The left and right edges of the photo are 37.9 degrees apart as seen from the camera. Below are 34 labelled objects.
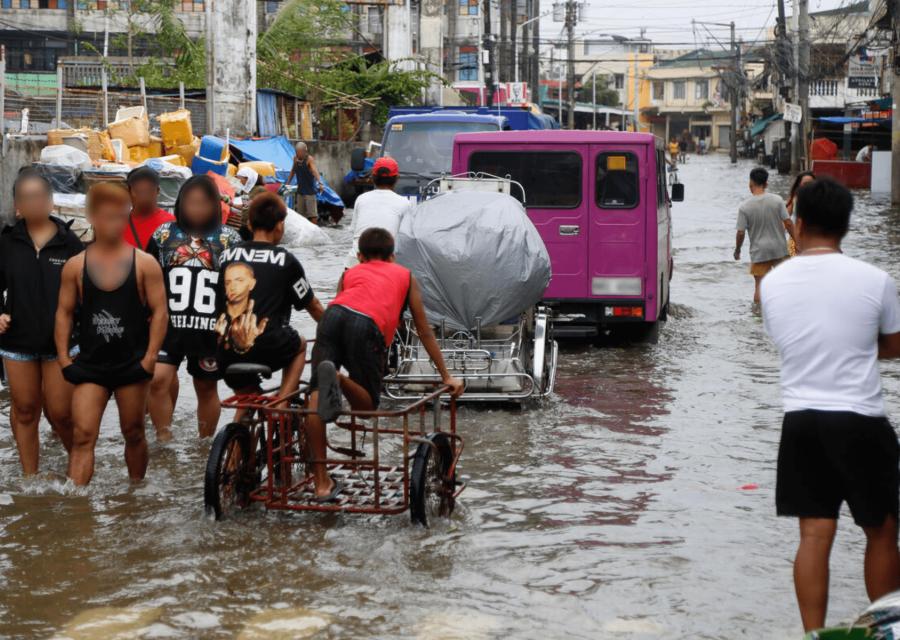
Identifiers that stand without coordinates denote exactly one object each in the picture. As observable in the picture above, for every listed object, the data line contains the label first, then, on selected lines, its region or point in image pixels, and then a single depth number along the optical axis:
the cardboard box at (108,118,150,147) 25.41
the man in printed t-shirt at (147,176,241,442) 7.55
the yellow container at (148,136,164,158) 26.44
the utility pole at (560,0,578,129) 74.81
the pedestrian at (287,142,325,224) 27.39
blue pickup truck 20.12
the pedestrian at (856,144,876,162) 44.61
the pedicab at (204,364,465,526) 6.32
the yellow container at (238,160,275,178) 27.67
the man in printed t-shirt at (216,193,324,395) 6.80
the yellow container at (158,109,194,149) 26.64
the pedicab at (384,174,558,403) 9.60
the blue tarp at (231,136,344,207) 29.66
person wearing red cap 10.73
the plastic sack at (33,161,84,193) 20.98
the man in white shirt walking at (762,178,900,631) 4.54
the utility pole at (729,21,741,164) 83.06
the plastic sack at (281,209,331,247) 24.00
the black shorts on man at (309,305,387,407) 6.54
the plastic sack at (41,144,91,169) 21.44
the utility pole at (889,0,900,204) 33.60
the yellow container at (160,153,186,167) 24.07
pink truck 12.48
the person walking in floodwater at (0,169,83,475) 7.16
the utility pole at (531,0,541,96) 76.72
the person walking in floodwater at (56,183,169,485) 6.72
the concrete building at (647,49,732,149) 122.69
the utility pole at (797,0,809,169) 47.25
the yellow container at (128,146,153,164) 25.28
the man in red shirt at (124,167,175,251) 8.35
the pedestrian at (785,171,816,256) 13.51
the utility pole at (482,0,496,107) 56.85
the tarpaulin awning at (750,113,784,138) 73.70
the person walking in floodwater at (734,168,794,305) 14.70
